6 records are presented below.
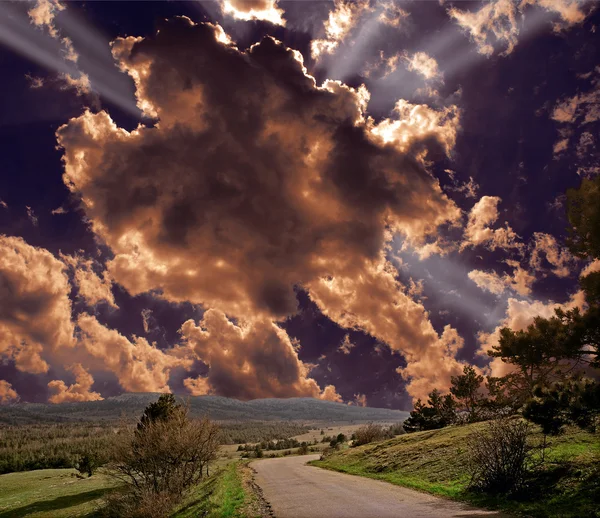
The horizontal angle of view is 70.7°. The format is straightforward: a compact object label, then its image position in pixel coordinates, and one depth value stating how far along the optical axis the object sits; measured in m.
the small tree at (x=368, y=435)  60.72
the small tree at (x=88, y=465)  74.88
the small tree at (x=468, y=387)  63.97
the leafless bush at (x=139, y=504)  29.75
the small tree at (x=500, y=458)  19.44
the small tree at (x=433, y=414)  65.90
